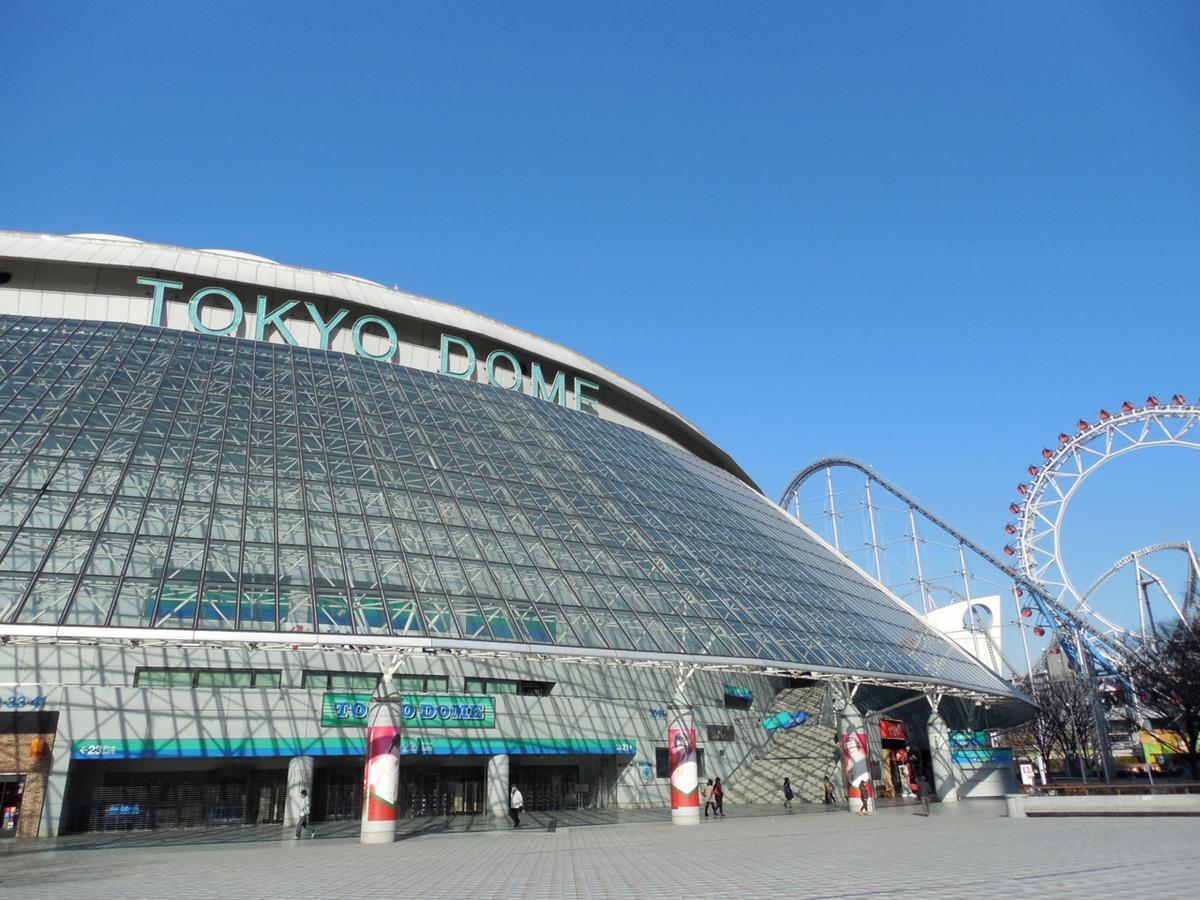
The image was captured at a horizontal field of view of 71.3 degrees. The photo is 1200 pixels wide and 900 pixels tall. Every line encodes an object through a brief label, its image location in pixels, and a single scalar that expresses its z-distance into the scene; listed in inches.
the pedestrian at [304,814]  955.3
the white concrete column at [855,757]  1243.2
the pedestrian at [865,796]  1238.9
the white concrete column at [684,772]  1069.8
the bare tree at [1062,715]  3053.6
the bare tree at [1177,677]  2065.7
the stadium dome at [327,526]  930.1
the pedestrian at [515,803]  1074.1
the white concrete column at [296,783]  1112.2
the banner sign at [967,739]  1995.6
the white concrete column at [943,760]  1524.4
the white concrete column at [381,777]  898.7
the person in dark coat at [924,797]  1214.8
